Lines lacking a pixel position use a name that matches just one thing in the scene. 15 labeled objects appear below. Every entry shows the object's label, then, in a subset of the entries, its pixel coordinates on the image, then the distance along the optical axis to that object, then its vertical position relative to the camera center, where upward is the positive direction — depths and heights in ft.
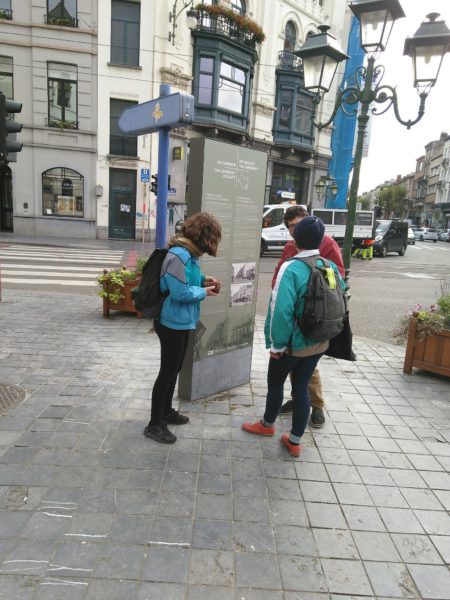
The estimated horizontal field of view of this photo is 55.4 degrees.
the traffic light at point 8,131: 14.20 +2.36
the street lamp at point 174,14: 65.81 +30.13
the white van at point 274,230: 61.82 -1.62
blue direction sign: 17.72 +4.13
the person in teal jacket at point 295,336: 9.66 -2.64
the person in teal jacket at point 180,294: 10.06 -1.91
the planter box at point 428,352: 15.97 -4.63
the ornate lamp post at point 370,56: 18.13 +7.56
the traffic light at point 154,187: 48.21 +2.60
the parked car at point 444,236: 149.18 -2.04
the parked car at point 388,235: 73.00 -1.52
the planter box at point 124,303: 22.71 -4.99
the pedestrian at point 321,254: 11.75 -1.03
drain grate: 12.50 -5.89
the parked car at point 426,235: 148.15 -2.11
